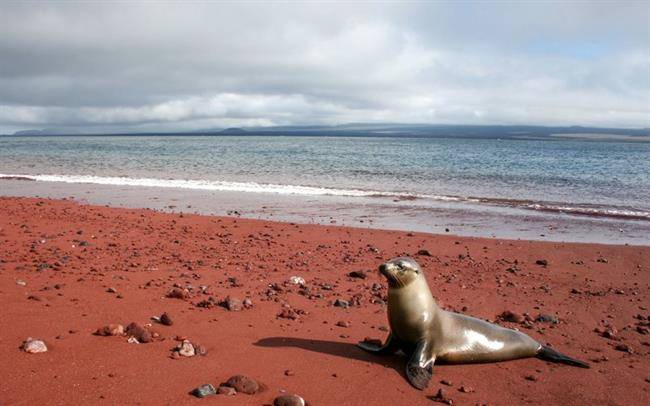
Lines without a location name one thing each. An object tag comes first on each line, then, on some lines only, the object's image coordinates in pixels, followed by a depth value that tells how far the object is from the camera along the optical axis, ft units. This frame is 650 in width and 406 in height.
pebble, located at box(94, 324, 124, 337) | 22.63
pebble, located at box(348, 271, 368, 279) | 35.45
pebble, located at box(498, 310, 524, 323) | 28.66
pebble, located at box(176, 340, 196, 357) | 21.26
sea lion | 21.86
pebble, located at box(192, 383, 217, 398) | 17.95
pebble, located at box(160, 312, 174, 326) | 24.40
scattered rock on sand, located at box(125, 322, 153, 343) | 22.22
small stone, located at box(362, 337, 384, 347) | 24.22
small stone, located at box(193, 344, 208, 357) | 21.58
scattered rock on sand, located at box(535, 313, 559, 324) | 28.86
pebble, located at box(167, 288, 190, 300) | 28.35
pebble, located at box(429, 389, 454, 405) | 19.06
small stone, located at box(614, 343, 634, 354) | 24.99
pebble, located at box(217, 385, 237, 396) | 18.22
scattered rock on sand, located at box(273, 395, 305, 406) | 17.61
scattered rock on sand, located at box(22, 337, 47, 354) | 20.34
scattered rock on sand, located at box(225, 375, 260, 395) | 18.49
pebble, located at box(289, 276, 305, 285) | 32.96
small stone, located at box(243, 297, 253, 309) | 27.87
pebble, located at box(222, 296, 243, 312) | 27.35
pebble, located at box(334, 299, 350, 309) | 29.35
